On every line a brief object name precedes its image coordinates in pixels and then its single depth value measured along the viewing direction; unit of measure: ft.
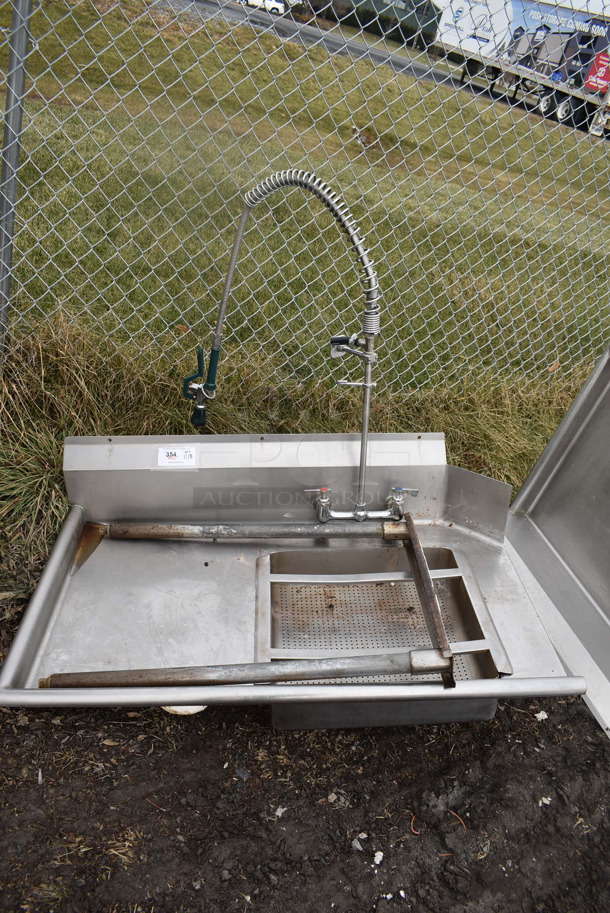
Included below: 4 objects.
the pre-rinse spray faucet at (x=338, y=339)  5.96
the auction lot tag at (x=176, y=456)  6.88
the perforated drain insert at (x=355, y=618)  6.68
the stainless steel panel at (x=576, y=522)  6.69
